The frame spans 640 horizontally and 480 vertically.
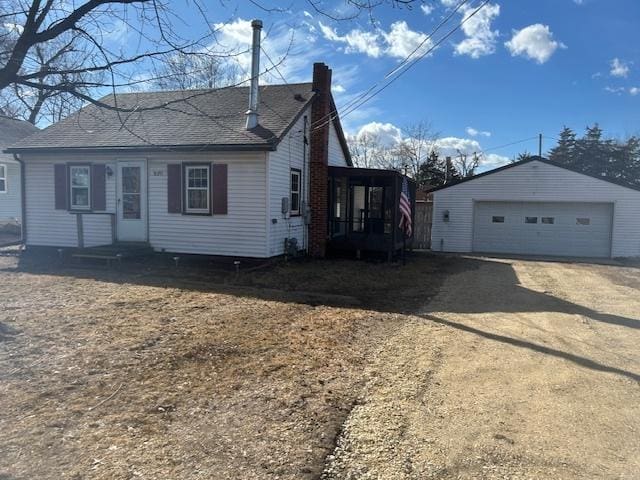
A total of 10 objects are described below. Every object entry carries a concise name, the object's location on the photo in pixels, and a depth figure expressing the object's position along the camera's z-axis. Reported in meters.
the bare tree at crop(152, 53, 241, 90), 5.86
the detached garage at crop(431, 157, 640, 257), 18.31
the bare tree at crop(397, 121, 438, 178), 44.78
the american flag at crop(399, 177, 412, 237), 13.55
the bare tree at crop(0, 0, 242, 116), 5.48
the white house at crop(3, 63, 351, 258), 12.07
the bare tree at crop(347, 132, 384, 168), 45.71
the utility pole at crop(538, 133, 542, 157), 38.62
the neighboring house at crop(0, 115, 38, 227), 22.14
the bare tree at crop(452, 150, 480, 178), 45.09
